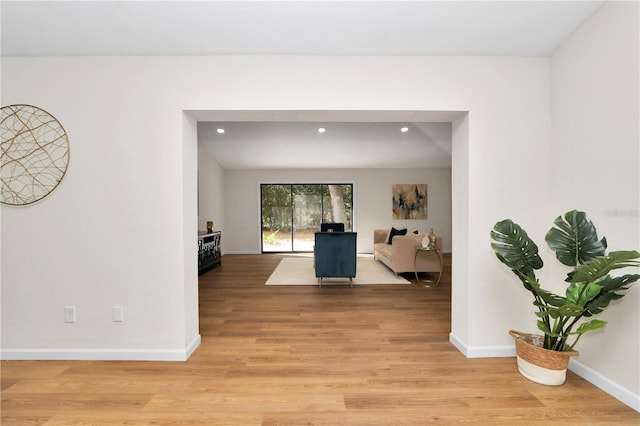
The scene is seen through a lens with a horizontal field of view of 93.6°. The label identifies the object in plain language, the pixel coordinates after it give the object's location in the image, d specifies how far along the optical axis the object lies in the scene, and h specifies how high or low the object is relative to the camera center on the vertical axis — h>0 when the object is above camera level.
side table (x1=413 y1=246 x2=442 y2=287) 5.02 -0.83
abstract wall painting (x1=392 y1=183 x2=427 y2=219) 9.02 +0.27
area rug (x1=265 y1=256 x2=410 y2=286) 5.16 -1.23
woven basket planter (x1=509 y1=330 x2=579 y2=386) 2.03 -1.06
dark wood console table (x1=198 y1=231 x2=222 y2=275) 5.81 -0.84
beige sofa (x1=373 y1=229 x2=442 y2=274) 5.24 -0.82
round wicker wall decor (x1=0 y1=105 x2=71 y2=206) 2.41 +0.47
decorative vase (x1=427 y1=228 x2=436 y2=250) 5.08 -0.56
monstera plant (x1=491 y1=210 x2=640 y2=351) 1.72 -0.36
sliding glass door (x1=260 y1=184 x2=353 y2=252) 9.09 +0.04
